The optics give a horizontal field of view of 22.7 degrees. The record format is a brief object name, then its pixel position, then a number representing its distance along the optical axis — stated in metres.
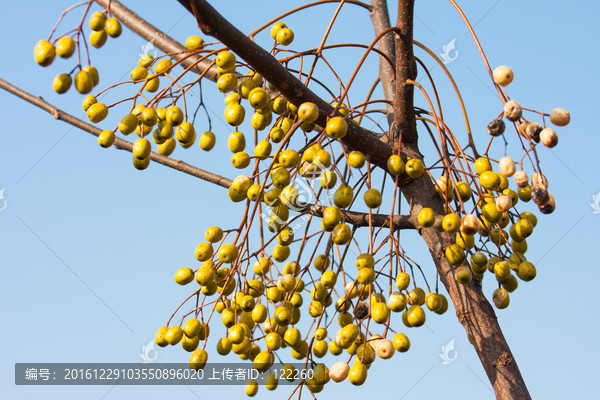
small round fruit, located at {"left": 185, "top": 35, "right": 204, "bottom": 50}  1.21
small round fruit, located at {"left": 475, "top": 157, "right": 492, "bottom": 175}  1.14
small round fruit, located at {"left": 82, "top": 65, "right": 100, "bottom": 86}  1.06
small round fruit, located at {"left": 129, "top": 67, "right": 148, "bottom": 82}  1.15
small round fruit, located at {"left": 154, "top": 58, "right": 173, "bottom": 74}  1.15
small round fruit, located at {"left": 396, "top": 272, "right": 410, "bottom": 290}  1.14
